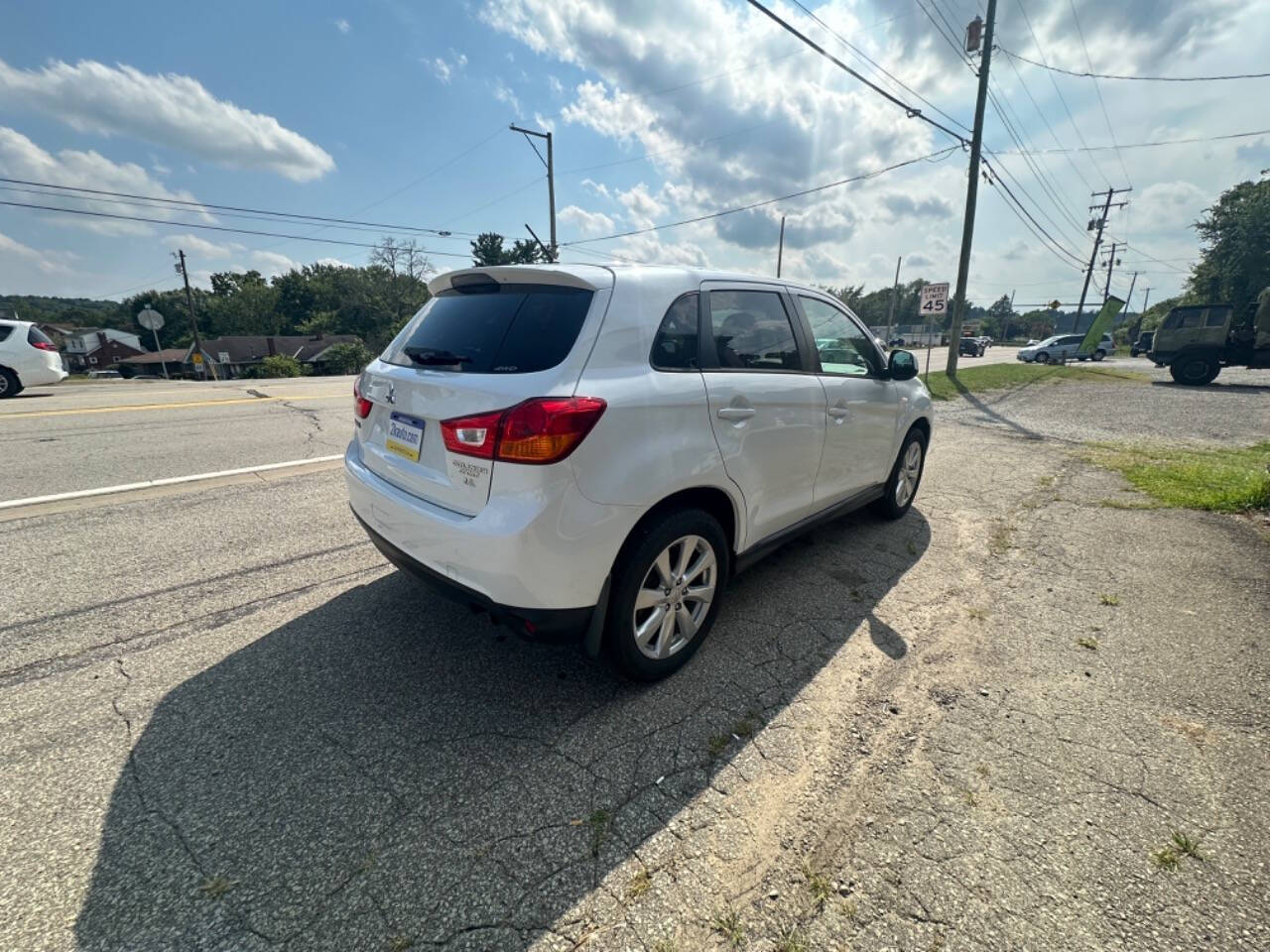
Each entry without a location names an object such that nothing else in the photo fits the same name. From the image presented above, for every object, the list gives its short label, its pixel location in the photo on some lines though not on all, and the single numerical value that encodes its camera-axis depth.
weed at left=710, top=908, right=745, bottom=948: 1.48
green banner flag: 31.58
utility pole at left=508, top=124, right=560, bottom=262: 22.86
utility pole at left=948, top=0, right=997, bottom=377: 15.40
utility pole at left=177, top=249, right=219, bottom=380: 35.69
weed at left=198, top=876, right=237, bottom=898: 1.53
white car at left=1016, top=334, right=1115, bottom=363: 32.25
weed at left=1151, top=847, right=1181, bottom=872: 1.67
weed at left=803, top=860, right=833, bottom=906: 1.59
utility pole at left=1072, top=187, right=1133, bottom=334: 43.03
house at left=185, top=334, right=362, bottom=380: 58.50
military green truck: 15.12
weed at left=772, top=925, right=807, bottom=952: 1.46
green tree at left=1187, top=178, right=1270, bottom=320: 33.25
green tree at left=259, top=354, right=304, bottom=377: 40.72
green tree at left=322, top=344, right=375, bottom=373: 44.28
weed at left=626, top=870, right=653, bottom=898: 1.58
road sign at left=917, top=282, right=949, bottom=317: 14.37
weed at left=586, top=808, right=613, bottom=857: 1.72
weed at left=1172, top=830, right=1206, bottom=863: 1.70
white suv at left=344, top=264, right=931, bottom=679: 1.98
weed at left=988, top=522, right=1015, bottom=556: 4.09
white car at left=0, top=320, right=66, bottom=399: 10.85
